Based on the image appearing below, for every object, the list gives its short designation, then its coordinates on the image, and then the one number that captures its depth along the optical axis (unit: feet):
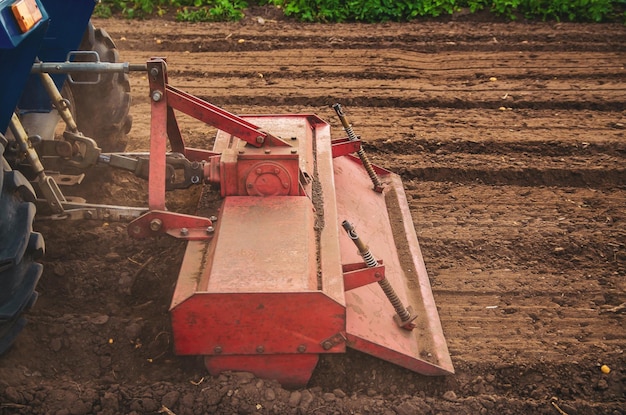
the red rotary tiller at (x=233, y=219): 9.16
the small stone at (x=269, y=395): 9.29
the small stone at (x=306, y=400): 9.29
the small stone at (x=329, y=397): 9.51
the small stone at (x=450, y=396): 9.80
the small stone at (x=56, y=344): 10.28
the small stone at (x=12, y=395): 9.05
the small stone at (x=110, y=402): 9.08
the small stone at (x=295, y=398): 9.30
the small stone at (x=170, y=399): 9.15
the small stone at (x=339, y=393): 9.71
